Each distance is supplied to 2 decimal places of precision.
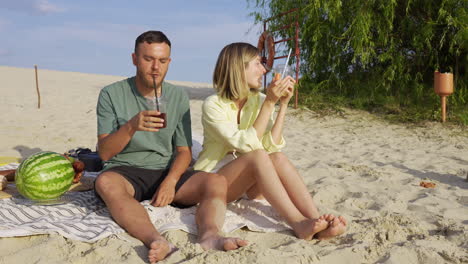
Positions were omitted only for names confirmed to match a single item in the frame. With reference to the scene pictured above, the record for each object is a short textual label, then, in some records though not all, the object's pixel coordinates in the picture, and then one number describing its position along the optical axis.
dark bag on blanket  3.90
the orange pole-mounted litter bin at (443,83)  6.95
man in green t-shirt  2.43
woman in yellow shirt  2.53
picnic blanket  2.44
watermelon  2.86
